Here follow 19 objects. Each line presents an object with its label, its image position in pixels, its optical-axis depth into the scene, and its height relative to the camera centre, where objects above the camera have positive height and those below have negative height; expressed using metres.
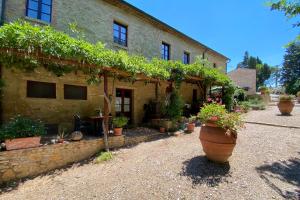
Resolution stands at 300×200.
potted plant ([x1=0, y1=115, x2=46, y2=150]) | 4.81 -0.86
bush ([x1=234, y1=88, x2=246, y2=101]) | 20.23 +1.00
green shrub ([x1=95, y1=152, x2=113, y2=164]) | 5.81 -1.69
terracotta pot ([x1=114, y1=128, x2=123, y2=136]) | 7.09 -1.08
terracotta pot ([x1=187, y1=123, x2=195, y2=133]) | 9.16 -1.10
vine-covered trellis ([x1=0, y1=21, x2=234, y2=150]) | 4.60 +1.34
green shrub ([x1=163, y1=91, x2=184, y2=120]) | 9.61 -0.17
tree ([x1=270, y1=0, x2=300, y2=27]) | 4.79 +2.56
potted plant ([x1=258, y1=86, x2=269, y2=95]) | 22.96 +1.88
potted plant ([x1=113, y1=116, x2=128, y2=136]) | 7.10 -0.80
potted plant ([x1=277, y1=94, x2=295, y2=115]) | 12.63 +0.13
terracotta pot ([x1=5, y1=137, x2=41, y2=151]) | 4.76 -1.09
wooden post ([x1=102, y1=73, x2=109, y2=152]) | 6.55 -0.55
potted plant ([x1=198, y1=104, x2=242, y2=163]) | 4.63 -0.69
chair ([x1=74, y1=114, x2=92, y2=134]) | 6.69 -0.91
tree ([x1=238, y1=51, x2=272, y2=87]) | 53.19 +10.12
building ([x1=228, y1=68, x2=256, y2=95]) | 28.76 +4.17
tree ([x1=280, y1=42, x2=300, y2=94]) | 42.75 +9.18
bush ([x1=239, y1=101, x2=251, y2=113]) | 15.88 -0.07
